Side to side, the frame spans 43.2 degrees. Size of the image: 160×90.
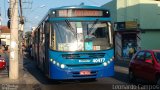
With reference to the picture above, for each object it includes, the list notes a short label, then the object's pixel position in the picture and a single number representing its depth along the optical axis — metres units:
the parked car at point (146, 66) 7.50
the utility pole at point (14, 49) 10.07
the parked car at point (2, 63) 13.93
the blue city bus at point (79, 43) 8.05
